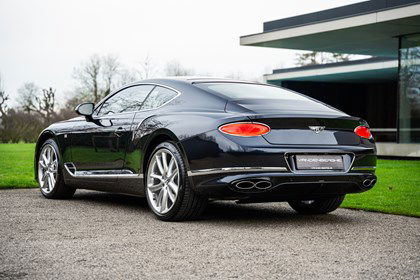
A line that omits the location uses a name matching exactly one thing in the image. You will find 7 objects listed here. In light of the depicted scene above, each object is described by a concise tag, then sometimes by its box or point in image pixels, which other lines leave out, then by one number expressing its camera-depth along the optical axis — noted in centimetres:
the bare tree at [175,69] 6080
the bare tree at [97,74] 5924
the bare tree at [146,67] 4628
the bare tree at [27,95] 6310
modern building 2030
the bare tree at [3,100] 5666
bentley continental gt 584
